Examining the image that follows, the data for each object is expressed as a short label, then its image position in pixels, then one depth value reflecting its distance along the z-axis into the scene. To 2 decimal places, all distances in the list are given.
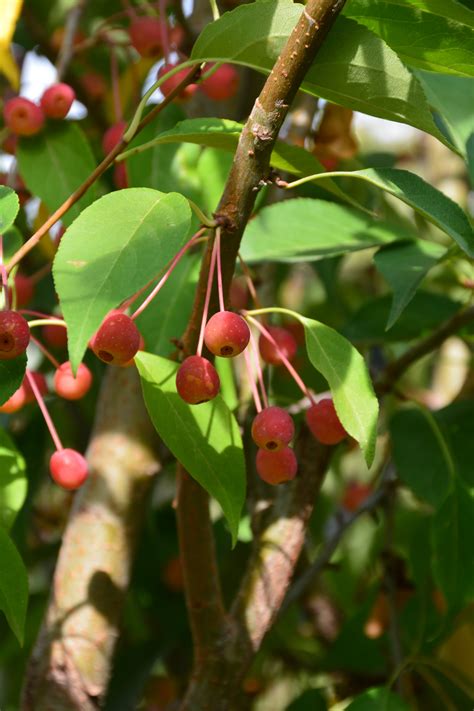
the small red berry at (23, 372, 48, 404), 0.69
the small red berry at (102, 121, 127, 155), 0.74
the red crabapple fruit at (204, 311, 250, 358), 0.60
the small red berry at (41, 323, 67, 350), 0.78
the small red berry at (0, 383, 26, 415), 0.67
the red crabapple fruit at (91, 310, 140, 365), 0.59
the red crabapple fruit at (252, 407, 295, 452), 0.63
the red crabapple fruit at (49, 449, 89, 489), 0.67
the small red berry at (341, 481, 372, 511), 1.03
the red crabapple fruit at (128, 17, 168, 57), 0.79
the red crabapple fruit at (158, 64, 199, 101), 0.70
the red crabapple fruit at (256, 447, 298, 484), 0.64
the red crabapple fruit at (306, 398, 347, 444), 0.64
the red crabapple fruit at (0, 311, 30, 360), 0.59
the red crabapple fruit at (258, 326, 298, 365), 0.68
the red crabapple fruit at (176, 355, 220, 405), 0.60
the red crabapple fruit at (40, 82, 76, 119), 0.72
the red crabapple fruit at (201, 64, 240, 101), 0.76
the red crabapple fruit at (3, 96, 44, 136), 0.72
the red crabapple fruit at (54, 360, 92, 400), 0.66
